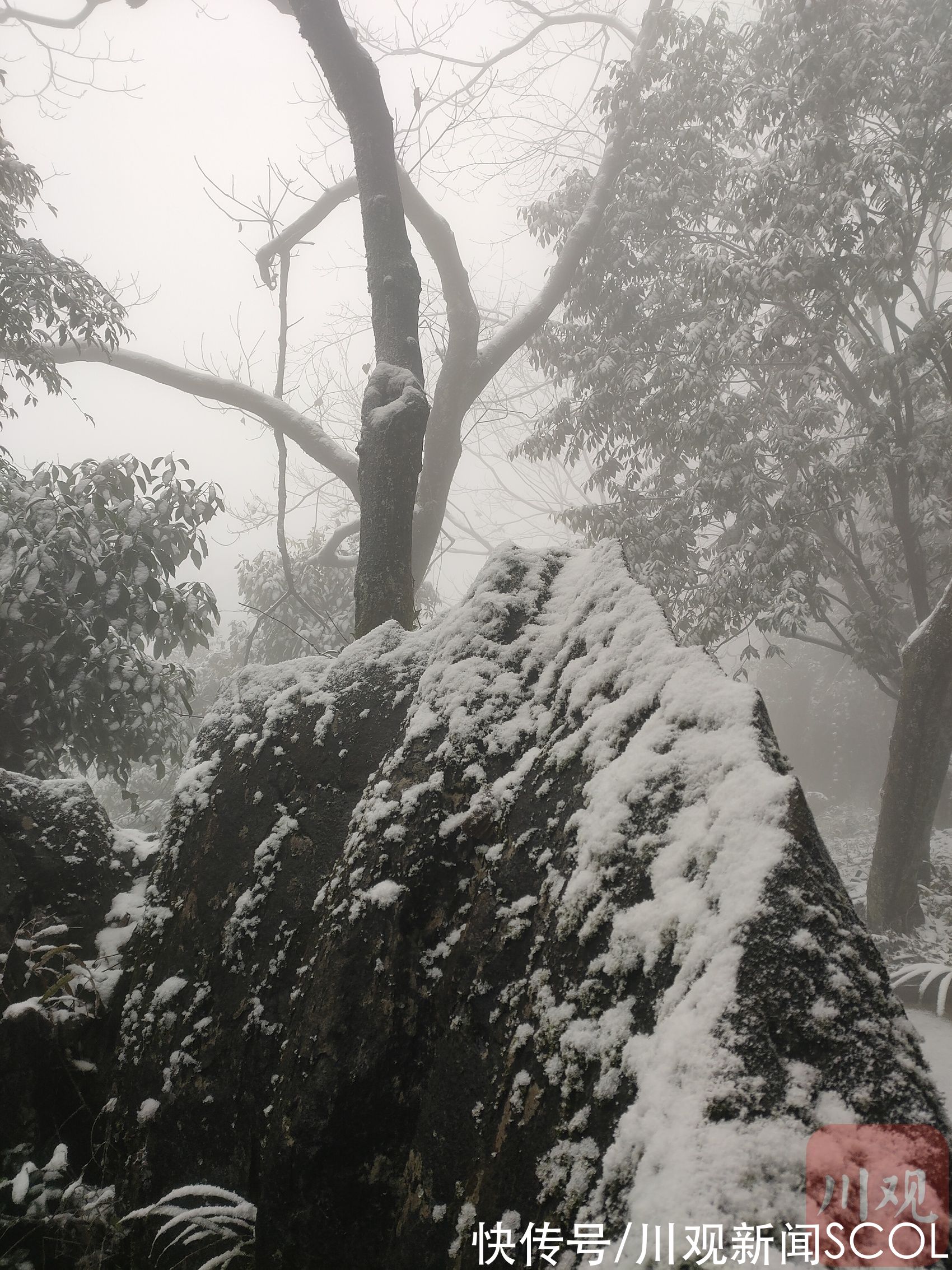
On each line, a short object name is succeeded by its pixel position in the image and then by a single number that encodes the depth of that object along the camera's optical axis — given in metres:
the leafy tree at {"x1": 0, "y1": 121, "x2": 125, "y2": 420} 5.23
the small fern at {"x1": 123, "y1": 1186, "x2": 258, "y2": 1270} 1.50
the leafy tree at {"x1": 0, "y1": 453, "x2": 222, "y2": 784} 4.38
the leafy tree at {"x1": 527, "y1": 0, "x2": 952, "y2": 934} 6.61
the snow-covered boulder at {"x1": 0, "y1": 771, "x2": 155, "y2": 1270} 1.82
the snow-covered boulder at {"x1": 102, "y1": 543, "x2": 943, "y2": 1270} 0.88
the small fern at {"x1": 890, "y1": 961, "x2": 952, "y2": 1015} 4.08
